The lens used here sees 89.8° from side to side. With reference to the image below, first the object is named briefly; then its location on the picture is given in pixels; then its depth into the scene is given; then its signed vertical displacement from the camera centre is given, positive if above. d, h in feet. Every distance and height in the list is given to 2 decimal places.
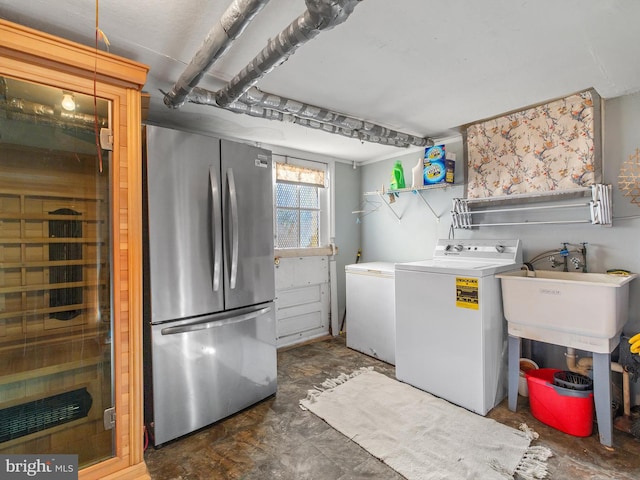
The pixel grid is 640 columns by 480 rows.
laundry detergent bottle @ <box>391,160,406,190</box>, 11.37 +2.24
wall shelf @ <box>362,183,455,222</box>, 10.04 +1.65
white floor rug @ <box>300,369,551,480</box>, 5.69 -4.05
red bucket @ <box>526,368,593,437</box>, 6.47 -3.56
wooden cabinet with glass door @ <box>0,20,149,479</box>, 4.92 -0.36
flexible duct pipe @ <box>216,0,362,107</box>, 3.61 +2.68
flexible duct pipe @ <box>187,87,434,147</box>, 6.61 +3.02
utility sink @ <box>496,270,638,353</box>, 6.07 -1.49
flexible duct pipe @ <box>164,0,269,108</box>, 3.77 +2.75
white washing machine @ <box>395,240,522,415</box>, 7.32 -2.16
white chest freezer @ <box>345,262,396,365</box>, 10.32 -2.36
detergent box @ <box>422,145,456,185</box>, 9.83 +2.23
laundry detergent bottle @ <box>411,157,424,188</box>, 10.46 +2.11
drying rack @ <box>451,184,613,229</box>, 7.18 +0.76
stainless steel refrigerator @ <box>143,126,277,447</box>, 6.28 -0.81
